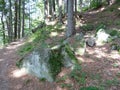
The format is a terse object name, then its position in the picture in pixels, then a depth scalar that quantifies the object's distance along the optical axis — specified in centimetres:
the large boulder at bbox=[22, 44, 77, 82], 385
